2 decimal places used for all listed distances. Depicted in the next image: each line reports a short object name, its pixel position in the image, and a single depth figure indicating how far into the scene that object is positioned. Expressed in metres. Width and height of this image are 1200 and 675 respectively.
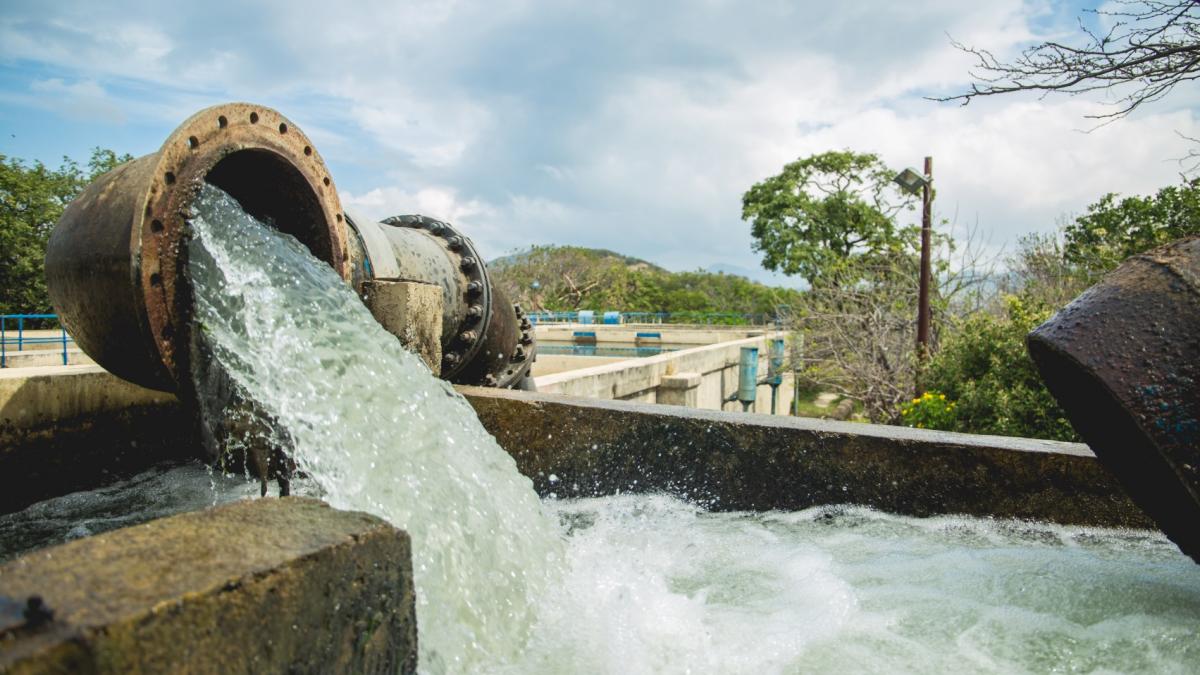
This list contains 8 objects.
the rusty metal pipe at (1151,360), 2.27
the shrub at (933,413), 7.88
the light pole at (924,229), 10.55
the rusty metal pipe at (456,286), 4.57
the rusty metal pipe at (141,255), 3.06
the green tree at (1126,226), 9.52
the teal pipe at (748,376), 14.77
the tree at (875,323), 11.58
